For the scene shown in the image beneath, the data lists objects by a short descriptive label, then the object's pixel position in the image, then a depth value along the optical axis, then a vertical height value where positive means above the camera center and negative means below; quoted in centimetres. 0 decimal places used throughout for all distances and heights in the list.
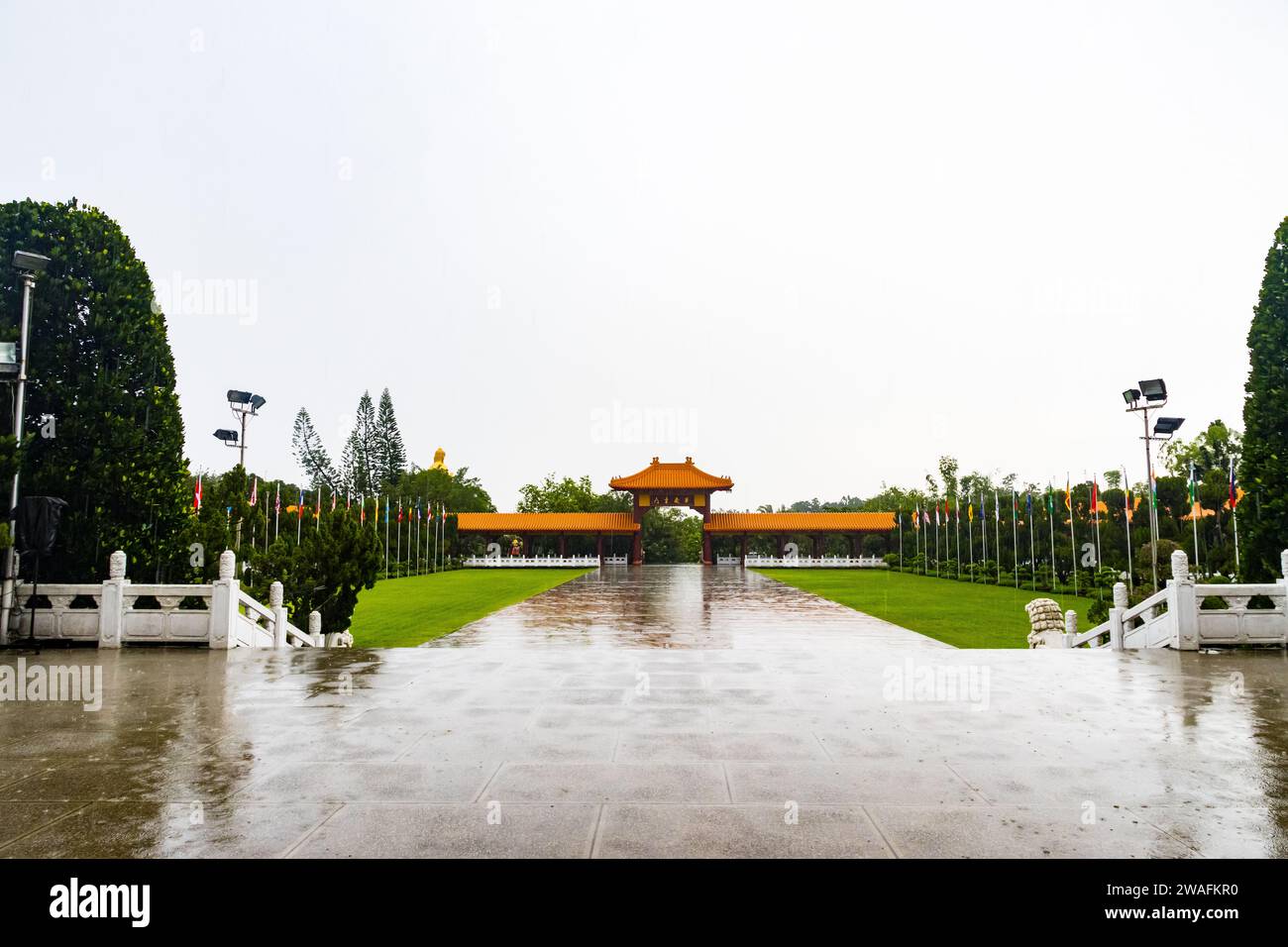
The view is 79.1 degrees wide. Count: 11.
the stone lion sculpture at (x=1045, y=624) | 1123 -157
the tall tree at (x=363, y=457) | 5794 +538
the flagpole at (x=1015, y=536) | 2750 -58
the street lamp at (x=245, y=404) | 1424 +232
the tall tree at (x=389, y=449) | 5906 +603
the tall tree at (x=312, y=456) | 6103 +573
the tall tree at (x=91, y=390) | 914 +168
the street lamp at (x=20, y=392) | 808 +152
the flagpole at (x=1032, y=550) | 2683 -109
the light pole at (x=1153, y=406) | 1639 +244
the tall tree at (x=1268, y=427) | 997 +116
